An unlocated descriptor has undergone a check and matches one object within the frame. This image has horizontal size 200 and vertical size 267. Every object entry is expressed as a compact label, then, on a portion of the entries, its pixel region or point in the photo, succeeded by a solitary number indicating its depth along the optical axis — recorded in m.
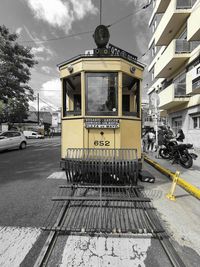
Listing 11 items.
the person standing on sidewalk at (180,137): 8.99
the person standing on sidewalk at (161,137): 9.50
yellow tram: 4.38
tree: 15.18
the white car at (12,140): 13.09
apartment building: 11.73
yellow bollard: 4.29
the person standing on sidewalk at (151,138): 12.95
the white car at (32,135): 37.38
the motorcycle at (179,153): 7.55
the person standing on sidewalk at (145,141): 12.83
